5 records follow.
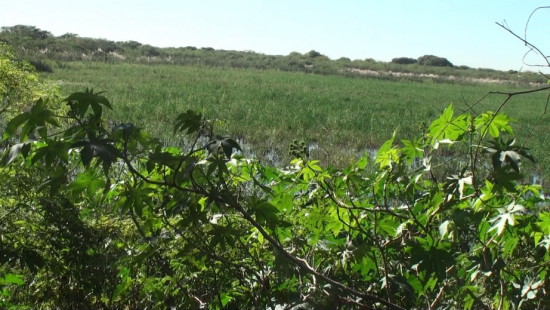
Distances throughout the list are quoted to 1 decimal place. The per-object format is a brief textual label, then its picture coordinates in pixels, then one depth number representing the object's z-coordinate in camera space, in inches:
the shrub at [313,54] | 2352.4
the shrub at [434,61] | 2382.4
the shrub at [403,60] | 2511.1
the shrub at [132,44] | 1856.8
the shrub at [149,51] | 1634.0
